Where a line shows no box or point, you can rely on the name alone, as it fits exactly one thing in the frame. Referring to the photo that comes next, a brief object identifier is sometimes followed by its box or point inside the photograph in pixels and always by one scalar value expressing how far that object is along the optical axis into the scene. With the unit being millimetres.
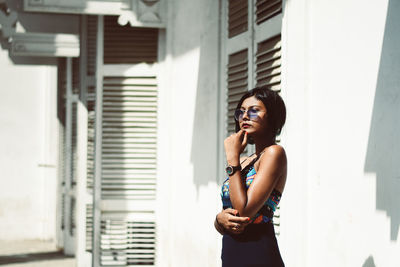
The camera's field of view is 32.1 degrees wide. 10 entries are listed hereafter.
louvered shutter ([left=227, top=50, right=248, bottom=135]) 5324
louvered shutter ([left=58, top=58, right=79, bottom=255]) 10211
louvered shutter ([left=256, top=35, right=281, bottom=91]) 4496
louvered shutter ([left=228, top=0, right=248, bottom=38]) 5340
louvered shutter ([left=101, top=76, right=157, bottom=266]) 7508
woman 2545
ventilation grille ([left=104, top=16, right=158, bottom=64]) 7582
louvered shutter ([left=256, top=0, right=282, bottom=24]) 4547
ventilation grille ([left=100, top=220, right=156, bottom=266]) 7492
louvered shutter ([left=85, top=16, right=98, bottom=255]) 8055
